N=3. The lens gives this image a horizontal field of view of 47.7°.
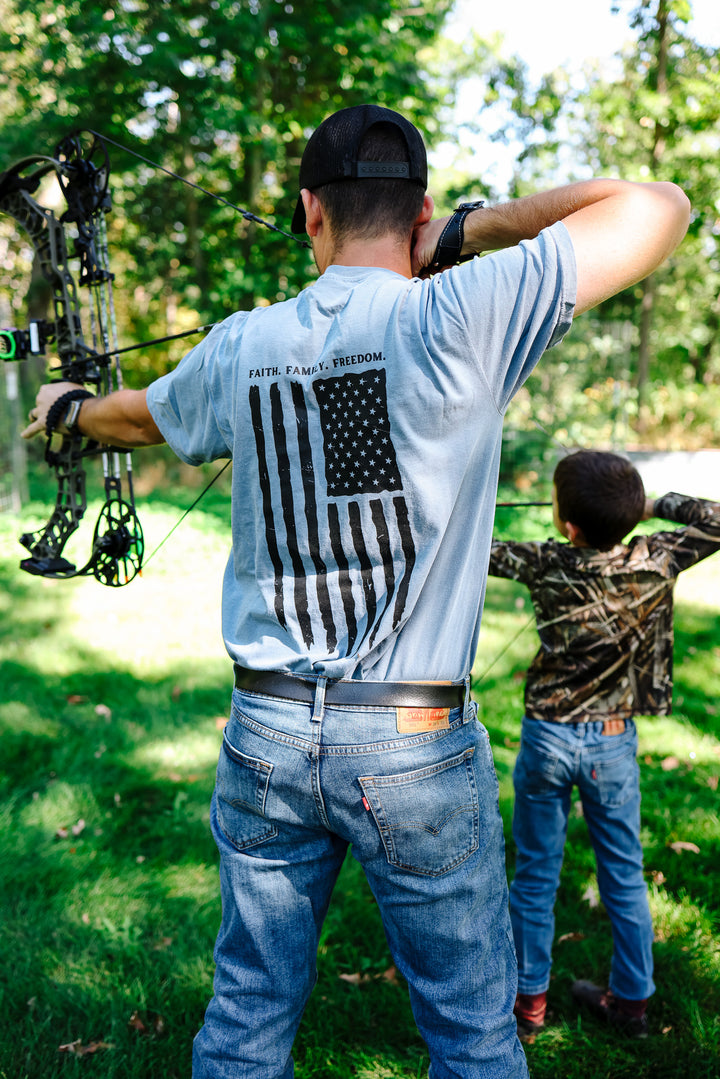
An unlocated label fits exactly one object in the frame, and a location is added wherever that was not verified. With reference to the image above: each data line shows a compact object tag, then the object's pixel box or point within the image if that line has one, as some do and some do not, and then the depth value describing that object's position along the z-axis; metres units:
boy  2.33
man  1.34
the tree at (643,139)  10.95
